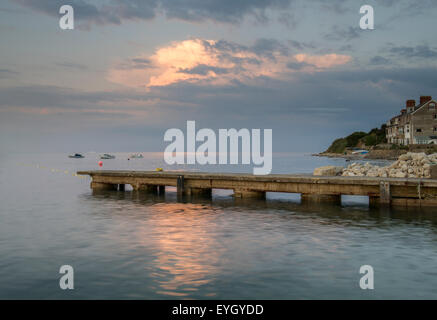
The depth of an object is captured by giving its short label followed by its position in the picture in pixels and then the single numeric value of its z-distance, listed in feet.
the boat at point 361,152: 449.56
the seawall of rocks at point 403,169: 122.92
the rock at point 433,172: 89.76
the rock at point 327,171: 119.24
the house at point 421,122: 309.01
